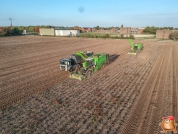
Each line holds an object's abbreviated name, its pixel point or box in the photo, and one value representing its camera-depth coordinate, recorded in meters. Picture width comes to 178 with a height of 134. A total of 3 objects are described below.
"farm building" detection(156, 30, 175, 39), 63.97
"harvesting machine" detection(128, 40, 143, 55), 23.30
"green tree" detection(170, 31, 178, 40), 55.88
